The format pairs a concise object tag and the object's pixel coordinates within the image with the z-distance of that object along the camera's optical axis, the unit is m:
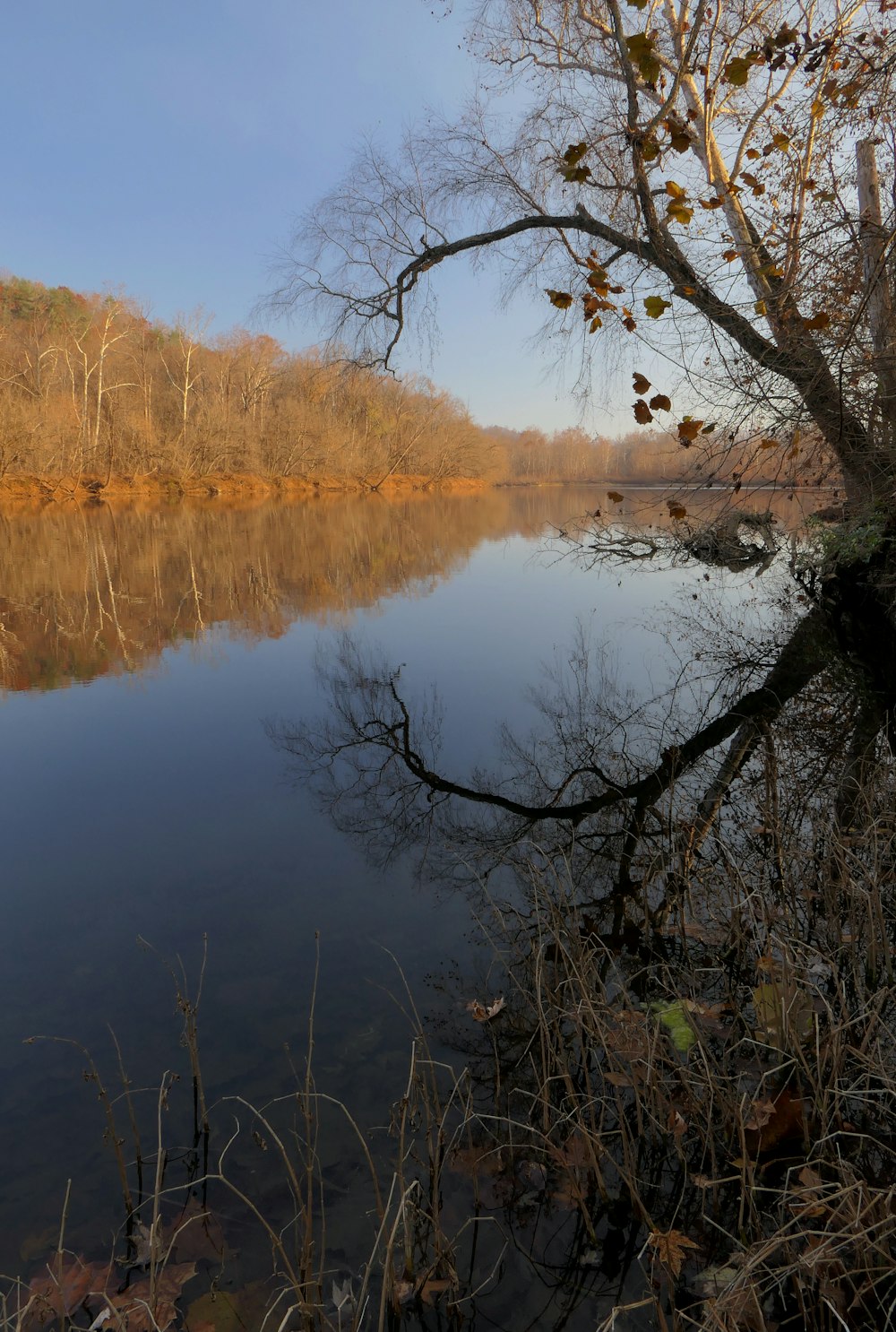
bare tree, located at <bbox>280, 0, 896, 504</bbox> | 5.01
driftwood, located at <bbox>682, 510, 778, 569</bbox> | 16.38
